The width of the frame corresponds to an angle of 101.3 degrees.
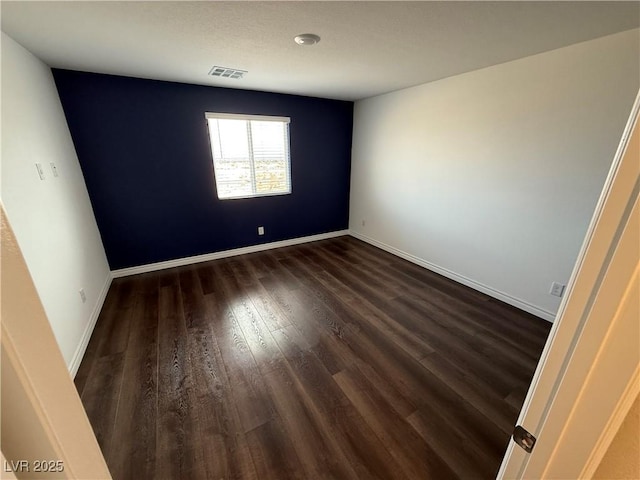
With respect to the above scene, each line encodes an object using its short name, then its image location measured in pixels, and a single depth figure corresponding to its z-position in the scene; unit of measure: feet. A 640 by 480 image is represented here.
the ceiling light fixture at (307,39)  6.02
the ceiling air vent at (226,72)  8.52
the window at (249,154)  11.45
